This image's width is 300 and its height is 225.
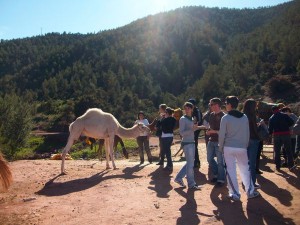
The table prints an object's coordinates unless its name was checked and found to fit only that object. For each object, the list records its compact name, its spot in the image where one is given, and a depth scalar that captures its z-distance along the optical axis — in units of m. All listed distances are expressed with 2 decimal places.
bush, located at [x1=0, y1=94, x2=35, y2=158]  20.94
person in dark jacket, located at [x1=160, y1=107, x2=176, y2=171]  8.24
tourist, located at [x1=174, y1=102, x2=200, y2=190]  6.60
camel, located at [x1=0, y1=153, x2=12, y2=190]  6.12
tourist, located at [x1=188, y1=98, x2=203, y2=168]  8.33
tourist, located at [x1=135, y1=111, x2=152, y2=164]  10.48
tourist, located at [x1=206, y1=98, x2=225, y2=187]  6.61
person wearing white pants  5.67
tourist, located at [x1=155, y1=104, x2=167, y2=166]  9.22
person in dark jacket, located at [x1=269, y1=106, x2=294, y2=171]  8.10
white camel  9.17
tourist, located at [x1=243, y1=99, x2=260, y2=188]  6.23
